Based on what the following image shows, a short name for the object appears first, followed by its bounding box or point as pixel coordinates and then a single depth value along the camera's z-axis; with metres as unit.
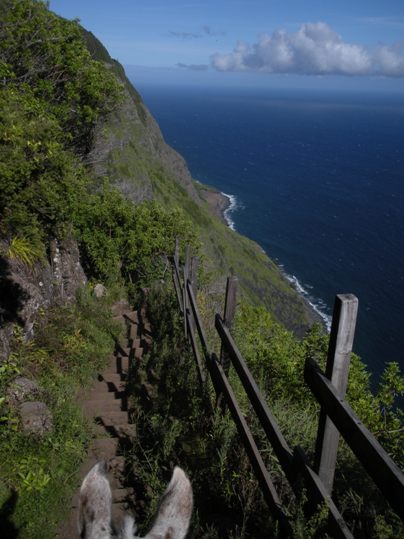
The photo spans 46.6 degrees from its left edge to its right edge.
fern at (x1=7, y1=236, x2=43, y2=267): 9.12
